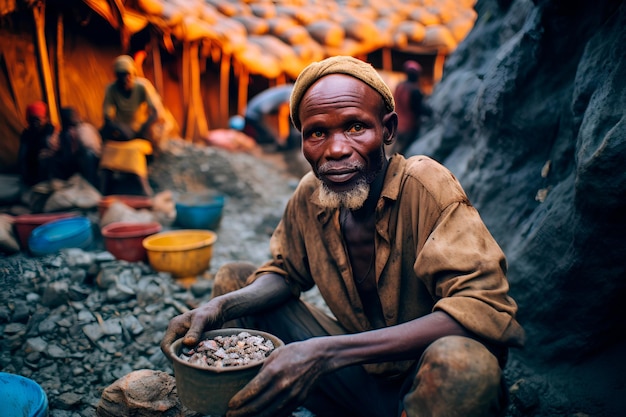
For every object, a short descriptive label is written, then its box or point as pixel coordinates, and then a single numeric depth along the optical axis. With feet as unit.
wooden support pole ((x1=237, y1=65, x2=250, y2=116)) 35.14
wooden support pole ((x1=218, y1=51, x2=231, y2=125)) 32.12
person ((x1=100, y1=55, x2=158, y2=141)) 19.45
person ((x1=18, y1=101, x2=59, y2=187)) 18.49
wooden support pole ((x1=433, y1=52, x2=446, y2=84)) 49.18
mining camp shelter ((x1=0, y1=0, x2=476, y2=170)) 19.76
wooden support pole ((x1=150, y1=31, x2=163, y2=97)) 26.32
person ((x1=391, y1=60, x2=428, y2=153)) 22.29
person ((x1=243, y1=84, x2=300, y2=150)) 32.60
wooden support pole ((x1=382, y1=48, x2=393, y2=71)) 48.24
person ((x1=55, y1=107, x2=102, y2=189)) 18.98
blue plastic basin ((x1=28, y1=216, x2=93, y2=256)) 12.25
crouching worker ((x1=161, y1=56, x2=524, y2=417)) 4.19
